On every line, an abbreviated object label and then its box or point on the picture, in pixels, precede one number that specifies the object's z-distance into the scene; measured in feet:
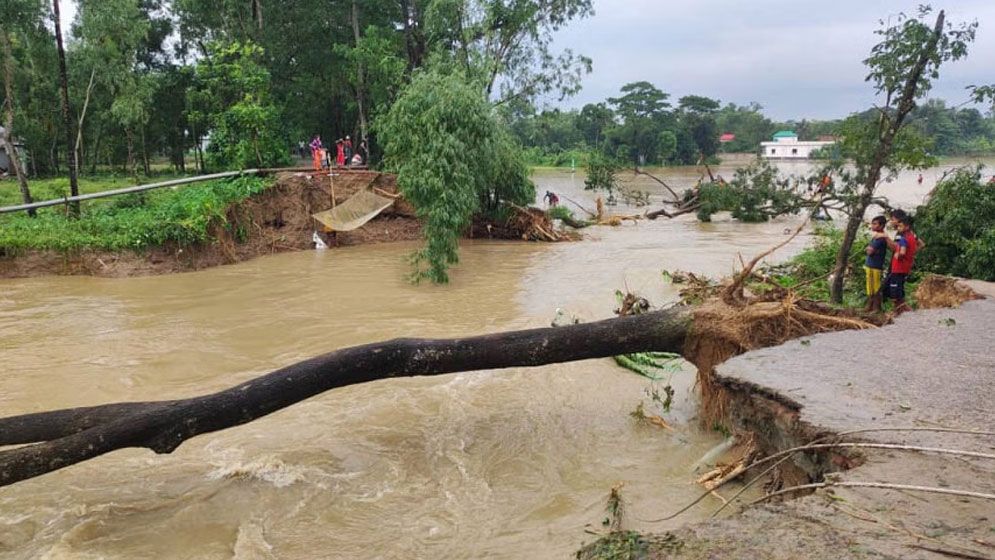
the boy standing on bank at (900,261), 25.90
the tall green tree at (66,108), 50.11
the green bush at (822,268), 33.24
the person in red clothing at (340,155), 73.26
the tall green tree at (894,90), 25.11
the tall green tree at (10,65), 57.82
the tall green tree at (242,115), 62.39
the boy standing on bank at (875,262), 26.91
